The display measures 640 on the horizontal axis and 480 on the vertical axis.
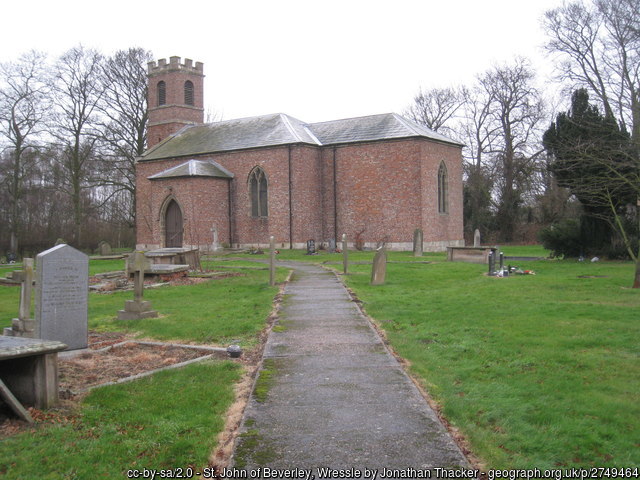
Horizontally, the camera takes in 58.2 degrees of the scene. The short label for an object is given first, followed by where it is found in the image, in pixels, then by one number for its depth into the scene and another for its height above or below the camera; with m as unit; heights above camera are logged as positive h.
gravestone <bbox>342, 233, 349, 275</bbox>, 18.52 -0.73
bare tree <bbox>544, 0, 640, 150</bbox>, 27.87 +10.16
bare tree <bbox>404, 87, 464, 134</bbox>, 50.78 +11.31
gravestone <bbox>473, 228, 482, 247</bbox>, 27.35 -0.25
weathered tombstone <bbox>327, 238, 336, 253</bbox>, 30.95 -0.50
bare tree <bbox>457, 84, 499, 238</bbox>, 45.88 +4.70
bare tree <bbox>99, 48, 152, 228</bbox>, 41.12 +9.08
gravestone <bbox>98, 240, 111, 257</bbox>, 34.38 -0.61
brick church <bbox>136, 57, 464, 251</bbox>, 30.83 +2.76
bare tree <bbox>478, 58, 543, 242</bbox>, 44.53 +7.52
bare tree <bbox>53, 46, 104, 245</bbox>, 38.38 +7.72
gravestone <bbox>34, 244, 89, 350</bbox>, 7.98 -0.80
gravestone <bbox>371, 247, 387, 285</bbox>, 15.61 -0.90
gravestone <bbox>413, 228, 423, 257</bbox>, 26.55 -0.44
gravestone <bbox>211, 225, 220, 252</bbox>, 31.86 -0.21
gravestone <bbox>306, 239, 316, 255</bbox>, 28.84 -0.57
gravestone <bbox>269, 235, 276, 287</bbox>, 15.35 -0.71
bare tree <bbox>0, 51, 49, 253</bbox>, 36.75 +7.25
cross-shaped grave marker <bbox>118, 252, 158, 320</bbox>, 11.03 -1.27
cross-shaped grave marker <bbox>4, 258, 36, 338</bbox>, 9.37 -1.30
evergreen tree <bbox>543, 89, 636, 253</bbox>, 21.67 +2.71
